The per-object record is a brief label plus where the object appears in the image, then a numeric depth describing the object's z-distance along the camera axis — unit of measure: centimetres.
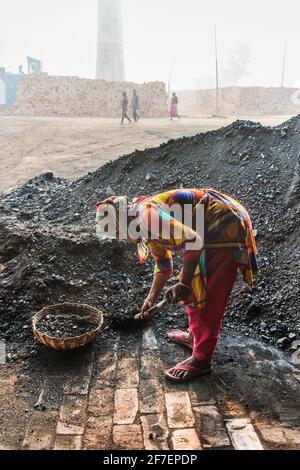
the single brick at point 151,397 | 269
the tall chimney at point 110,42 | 3147
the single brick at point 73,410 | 259
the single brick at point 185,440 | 238
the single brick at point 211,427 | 241
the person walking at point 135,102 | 1944
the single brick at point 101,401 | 268
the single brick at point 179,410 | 256
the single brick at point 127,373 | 294
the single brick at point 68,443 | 238
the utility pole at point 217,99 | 2911
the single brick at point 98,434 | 240
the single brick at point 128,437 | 239
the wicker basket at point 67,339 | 298
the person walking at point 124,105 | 1772
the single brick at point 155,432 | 239
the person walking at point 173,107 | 1862
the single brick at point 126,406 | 260
